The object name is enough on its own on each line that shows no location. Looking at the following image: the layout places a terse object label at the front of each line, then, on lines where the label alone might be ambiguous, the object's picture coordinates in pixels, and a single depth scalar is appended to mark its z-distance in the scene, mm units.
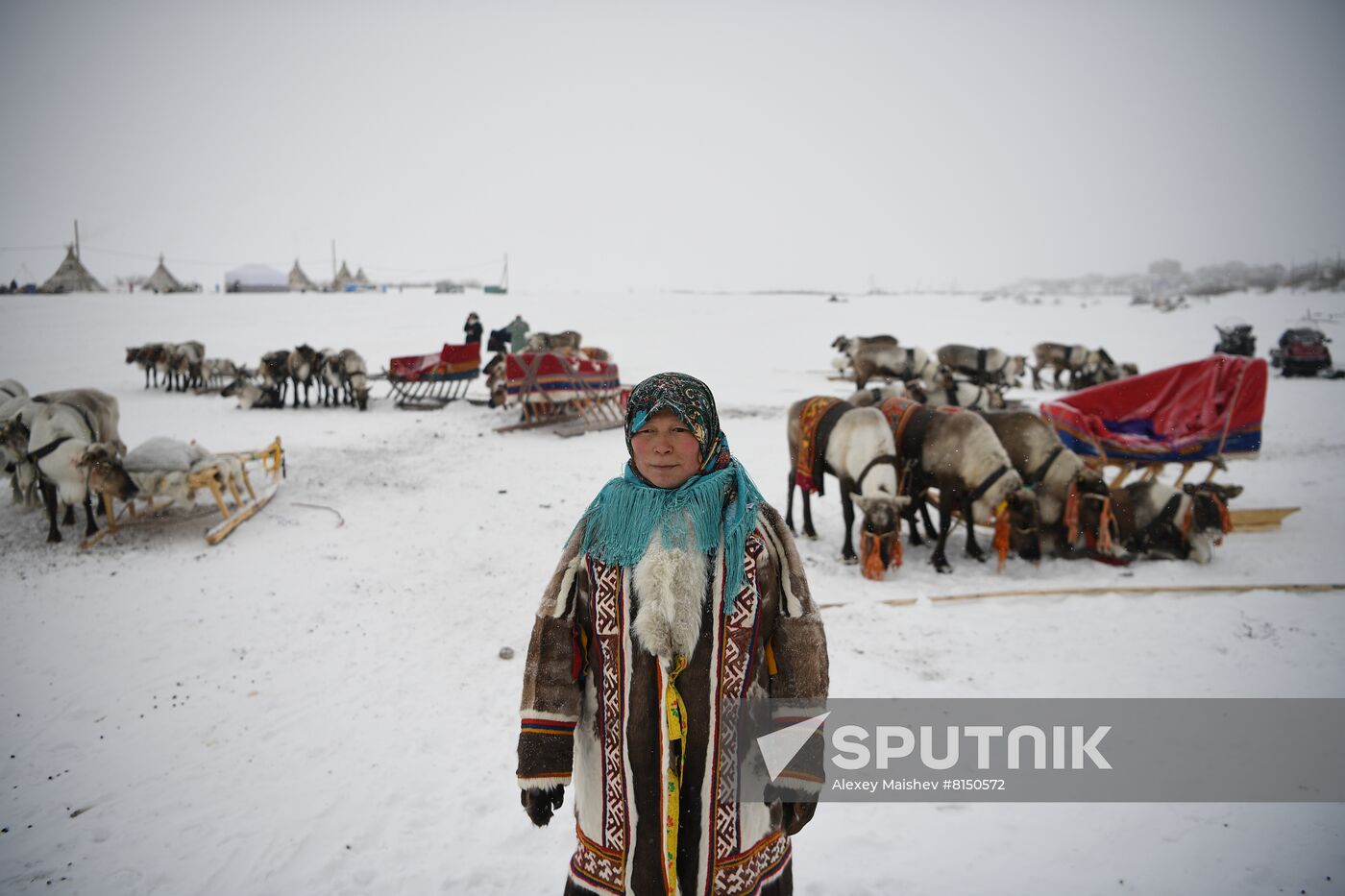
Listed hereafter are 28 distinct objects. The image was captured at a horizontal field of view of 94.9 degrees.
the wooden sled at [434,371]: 15148
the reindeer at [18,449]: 6676
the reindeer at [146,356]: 16828
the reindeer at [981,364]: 17938
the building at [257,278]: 56406
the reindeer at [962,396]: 11039
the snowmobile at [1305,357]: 18484
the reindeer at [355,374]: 14633
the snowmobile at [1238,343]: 19906
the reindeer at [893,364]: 16250
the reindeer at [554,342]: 16312
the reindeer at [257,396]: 14453
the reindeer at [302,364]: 14719
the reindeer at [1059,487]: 6242
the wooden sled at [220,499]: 6535
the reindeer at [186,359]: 16359
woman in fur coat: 1746
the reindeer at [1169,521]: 6301
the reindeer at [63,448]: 6207
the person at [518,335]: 18344
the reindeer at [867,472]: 5758
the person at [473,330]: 18625
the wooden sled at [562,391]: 12602
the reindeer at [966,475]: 6078
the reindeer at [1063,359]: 20047
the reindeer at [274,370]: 14531
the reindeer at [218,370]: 16147
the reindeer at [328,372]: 14711
